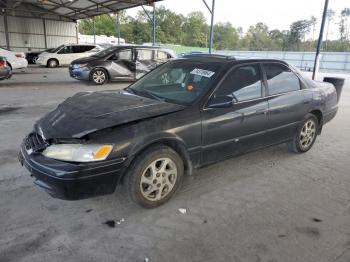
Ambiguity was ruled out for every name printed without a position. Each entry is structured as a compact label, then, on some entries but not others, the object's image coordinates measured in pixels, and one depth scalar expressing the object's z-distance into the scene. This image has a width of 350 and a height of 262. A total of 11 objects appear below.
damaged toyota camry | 2.72
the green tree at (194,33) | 74.56
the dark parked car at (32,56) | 22.80
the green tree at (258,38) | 80.12
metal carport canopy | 21.30
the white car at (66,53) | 20.70
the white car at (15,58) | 14.48
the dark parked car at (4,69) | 10.14
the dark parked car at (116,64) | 12.20
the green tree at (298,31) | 70.06
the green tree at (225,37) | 83.12
